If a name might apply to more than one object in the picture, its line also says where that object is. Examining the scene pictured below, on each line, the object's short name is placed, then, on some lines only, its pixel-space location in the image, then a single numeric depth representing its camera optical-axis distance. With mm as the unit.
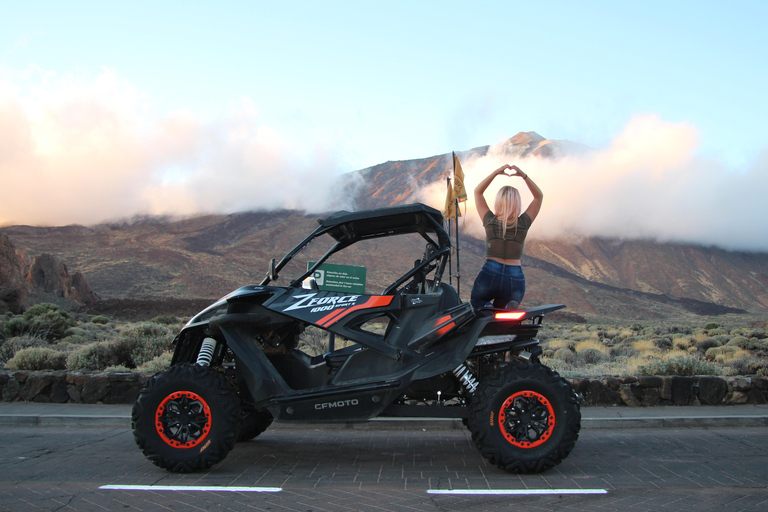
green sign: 9547
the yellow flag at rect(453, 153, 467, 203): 11367
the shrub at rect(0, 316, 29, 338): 19578
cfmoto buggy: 5582
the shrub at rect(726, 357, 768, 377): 11272
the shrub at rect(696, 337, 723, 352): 21219
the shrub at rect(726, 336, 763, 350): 20138
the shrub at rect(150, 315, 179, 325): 34500
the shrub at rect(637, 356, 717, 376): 10500
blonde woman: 6070
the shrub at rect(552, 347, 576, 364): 16603
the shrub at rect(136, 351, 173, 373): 11691
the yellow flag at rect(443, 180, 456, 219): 11702
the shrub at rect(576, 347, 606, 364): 16797
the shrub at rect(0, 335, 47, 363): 13927
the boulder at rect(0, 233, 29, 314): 32438
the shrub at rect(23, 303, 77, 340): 20502
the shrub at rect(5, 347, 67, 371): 11375
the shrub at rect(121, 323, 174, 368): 13516
